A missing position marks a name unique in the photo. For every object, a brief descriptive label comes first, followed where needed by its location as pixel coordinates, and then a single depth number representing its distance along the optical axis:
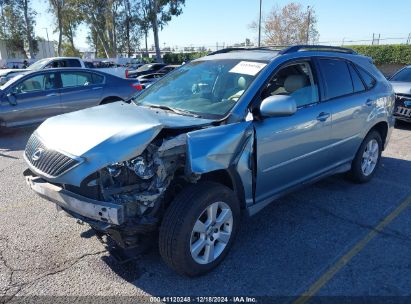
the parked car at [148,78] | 15.41
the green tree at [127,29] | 44.75
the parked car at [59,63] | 16.13
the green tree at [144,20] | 42.03
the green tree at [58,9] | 41.09
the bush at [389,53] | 26.77
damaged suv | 2.78
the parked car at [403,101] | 8.52
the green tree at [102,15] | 42.26
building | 33.12
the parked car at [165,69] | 19.33
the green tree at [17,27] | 41.56
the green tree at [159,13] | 38.50
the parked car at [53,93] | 8.43
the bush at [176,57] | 45.49
